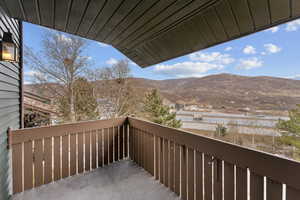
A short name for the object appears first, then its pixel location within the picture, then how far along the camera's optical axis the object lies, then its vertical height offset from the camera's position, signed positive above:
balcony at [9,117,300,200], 1.23 -0.84
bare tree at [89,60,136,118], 7.49 +0.45
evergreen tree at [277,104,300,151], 7.11 -1.46
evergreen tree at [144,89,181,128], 11.02 -0.99
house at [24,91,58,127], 5.87 -0.51
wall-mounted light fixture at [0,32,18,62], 1.58 +0.53
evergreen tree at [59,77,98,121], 6.79 -0.16
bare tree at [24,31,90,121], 6.18 +1.50
